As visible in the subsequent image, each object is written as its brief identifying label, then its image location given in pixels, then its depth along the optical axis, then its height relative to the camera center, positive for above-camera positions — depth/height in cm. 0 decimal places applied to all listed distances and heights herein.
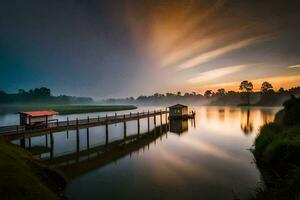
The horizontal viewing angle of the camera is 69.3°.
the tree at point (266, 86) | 15212 +707
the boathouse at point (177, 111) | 6384 -411
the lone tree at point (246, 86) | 14538 +700
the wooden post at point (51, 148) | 2713 -633
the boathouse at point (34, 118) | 2694 -238
